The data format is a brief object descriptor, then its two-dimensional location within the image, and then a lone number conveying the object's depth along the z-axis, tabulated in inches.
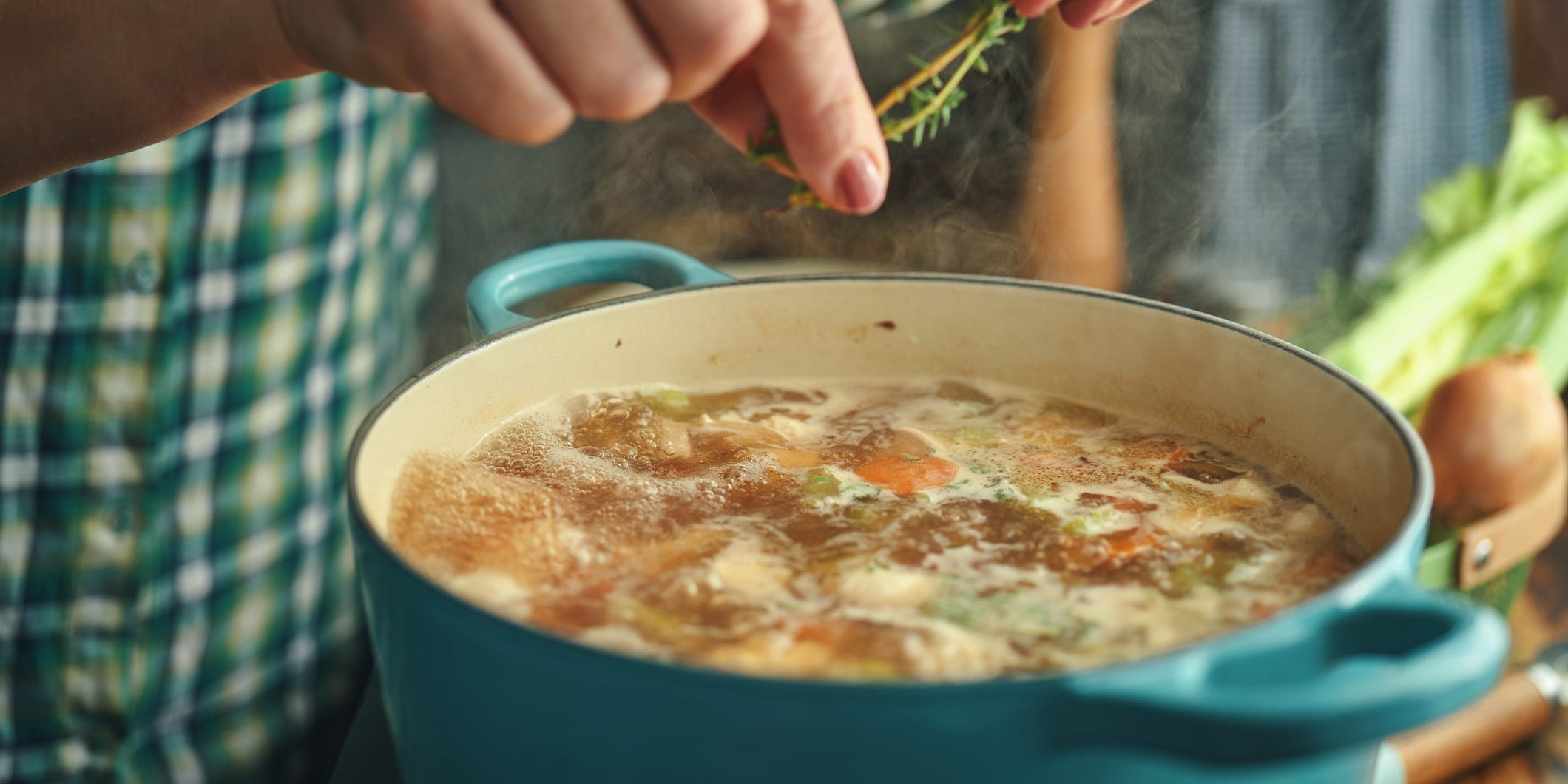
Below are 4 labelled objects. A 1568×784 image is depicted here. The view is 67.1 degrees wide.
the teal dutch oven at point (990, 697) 20.9
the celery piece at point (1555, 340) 85.8
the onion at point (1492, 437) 62.6
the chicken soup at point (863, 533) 30.1
